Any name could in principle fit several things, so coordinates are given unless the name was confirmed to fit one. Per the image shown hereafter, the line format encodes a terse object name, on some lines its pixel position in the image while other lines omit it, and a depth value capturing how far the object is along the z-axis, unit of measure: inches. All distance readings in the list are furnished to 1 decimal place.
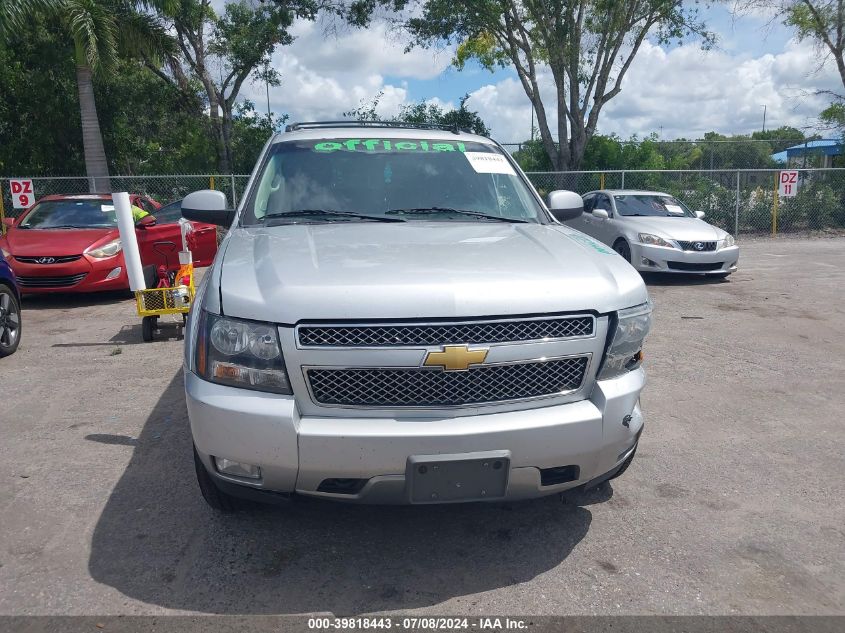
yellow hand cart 293.1
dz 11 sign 739.4
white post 275.3
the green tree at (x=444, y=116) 984.3
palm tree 682.2
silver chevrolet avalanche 109.9
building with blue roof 975.8
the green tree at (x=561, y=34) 831.7
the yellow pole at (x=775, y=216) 767.1
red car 386.3
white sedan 454.9
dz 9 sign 617.0
